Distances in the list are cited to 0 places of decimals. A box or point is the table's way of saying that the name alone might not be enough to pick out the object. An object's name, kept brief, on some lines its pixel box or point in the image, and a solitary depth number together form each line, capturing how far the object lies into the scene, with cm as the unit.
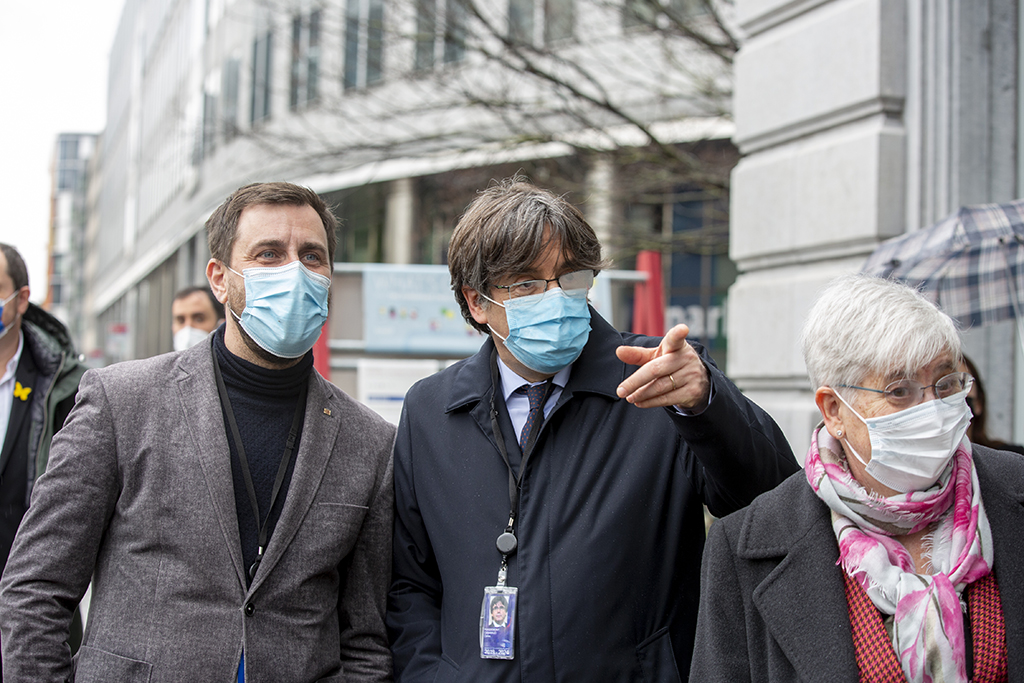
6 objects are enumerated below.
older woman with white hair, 197
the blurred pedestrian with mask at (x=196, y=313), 629
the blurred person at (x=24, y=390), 339
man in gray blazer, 237
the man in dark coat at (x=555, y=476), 231
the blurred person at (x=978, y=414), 384
